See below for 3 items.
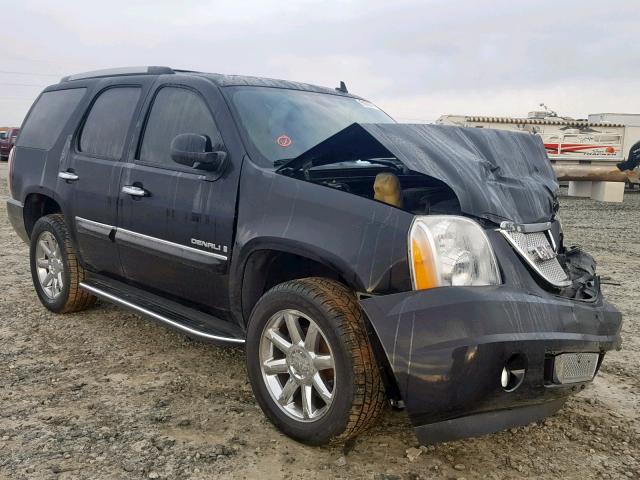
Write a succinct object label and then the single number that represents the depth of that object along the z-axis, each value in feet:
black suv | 7.87
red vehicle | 100.83
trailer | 82.53
